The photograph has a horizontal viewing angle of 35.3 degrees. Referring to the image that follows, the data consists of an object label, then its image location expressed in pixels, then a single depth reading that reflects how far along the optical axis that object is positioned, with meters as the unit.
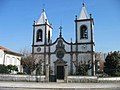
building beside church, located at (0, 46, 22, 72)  36.72
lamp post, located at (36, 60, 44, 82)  35.39
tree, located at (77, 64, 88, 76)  30.30
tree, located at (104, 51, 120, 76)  30.22
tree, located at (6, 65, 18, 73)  33.15
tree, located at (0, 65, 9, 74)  29.17
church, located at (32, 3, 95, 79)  36.28
